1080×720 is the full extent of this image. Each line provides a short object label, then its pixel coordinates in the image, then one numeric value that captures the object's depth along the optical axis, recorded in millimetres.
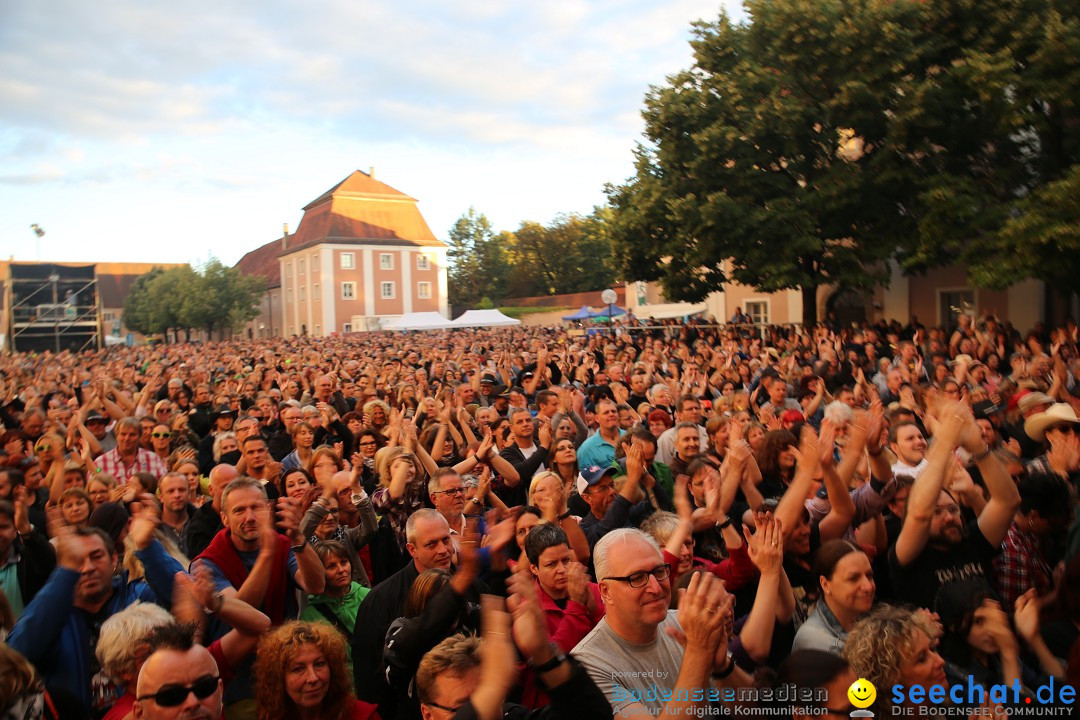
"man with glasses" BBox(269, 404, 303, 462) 8109
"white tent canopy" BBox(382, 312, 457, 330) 43562
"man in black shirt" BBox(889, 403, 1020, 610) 3777
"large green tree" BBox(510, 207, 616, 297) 68125
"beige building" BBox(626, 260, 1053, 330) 21375
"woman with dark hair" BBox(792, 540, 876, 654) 3275
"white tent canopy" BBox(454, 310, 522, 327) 41656
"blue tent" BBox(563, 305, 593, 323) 43156
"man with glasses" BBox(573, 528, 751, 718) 2732
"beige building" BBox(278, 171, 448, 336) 66500
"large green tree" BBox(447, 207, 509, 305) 77188
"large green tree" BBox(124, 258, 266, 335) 64250
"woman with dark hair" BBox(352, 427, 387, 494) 6793
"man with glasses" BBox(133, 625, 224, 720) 2727
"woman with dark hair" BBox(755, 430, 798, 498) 5418
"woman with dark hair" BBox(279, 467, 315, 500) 5137
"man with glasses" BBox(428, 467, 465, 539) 4738
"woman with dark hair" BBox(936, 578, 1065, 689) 3098
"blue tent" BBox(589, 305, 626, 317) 42312
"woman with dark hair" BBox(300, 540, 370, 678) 3979
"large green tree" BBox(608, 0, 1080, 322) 16719
